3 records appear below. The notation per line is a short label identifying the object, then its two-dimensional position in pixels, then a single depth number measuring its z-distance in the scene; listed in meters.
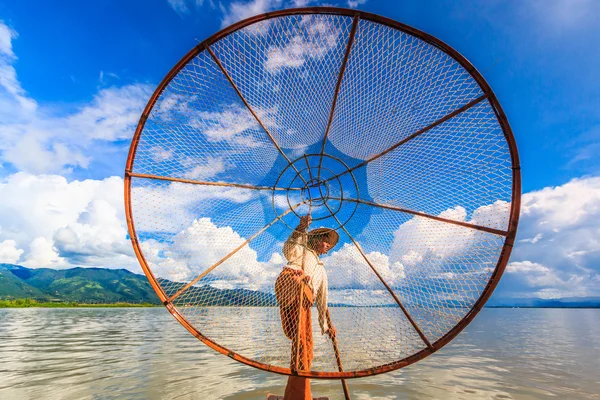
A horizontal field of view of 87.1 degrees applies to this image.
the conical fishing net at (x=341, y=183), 2.73
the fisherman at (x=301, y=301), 3.04
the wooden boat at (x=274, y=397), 3.62
